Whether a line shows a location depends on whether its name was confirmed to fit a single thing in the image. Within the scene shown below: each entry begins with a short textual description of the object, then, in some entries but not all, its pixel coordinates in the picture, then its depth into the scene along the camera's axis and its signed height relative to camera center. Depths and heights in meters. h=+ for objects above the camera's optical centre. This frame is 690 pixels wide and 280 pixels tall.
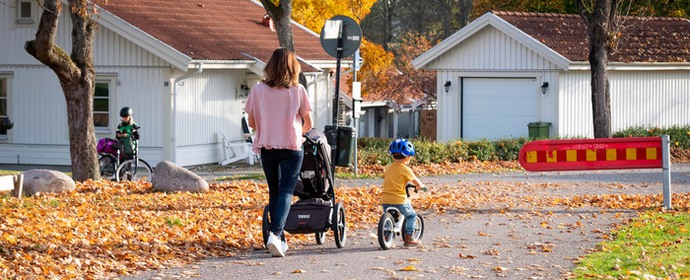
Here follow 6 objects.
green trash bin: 31.06 +0.48
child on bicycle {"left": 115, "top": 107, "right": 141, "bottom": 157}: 20.39 +0.27
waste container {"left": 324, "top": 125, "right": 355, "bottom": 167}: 15.21 +0.07
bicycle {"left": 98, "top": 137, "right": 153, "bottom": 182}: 20.36 -0.27
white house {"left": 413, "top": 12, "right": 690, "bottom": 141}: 32.06 +1.97
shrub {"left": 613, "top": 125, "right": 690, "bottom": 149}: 32.47 +0.39
